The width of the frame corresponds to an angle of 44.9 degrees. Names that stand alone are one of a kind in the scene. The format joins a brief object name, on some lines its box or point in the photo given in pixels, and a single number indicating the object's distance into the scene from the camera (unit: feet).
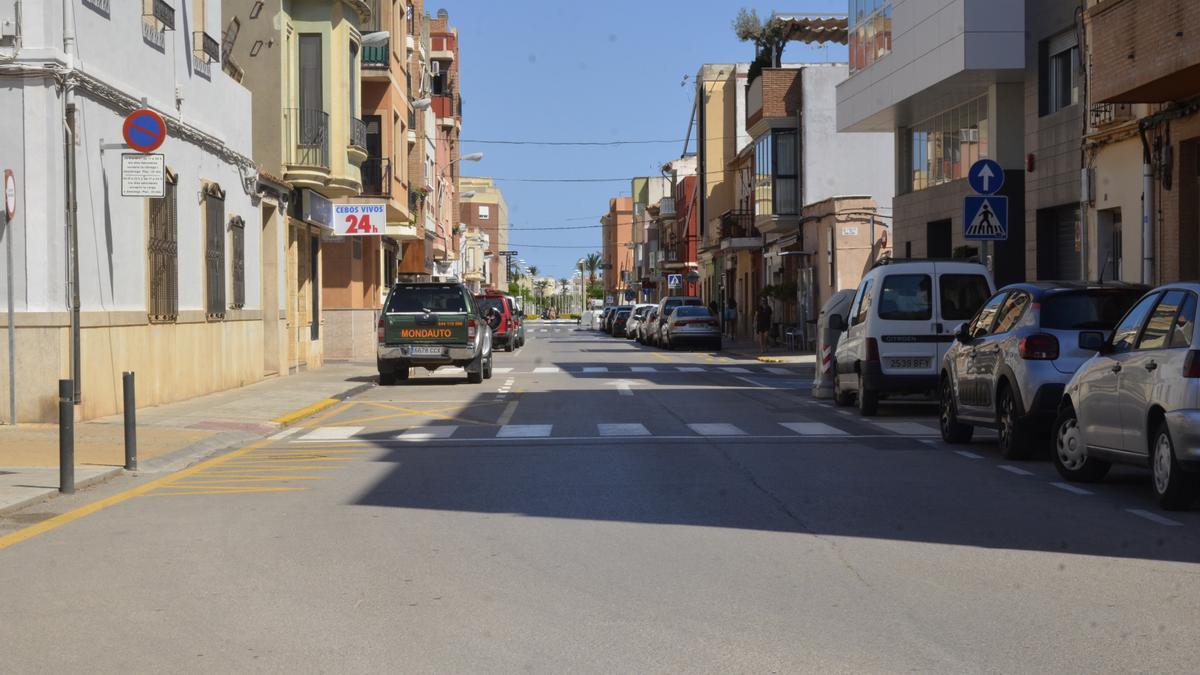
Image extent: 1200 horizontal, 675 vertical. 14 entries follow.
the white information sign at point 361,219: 119.03
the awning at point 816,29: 180.34
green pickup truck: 91.30
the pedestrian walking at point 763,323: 156.66
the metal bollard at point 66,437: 37.27
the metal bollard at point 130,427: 42.68
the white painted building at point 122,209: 54.65
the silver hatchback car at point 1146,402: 31.65
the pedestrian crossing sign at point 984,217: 67.67
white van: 62.59
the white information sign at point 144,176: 53.36
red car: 162.81
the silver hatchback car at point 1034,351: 42.70
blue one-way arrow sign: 68.39
